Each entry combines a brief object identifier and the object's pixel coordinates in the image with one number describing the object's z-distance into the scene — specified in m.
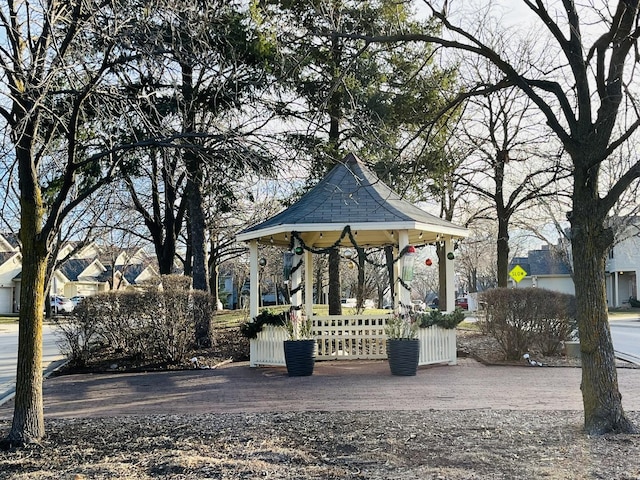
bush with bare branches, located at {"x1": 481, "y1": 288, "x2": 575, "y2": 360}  13.06
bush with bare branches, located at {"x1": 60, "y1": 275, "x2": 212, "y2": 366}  12.98
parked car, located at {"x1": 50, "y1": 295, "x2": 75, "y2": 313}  39.97
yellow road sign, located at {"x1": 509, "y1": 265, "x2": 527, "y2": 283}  25.24
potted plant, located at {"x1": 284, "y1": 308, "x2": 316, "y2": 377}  11.38
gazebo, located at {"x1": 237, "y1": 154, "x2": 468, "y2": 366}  12.02
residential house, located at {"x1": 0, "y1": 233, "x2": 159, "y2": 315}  46.03
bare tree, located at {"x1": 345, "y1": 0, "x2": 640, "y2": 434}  6.36
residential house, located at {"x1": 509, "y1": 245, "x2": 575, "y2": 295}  50.12
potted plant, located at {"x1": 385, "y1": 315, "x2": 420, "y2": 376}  11.20
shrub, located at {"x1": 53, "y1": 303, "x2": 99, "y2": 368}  13.00
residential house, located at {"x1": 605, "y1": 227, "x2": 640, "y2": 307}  45.06
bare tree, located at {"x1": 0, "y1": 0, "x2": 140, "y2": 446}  6.28
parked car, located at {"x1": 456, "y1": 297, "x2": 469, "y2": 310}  48.25
